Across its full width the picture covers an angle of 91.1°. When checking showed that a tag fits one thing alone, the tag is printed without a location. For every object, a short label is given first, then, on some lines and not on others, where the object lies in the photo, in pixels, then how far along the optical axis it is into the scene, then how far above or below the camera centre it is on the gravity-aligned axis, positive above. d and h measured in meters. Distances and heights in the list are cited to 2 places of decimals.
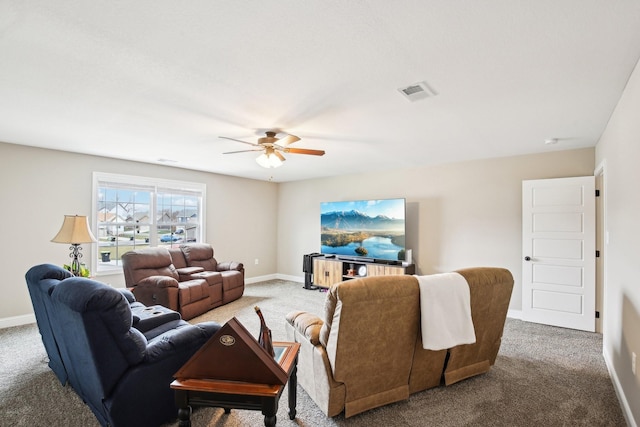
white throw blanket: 2.15 -0.63
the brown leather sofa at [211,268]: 5.13 -0.88
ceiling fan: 3.41 +0.77
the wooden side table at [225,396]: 1.49 -0.85
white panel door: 4.08 -0.39
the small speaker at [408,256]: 5.49 -0.62
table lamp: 3.48 -0.18
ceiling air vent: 2.37 +1.02
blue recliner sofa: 1.78 -0.85
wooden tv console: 5.46 -0.91
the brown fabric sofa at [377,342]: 1.98 -0.84
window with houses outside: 5.04 +0.06
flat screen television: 5.57 -0.17
